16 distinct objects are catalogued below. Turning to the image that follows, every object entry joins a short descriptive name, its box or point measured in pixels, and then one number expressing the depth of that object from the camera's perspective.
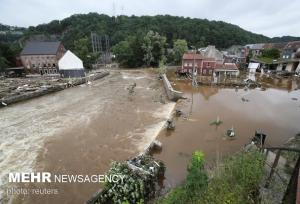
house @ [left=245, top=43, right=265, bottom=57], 57.17
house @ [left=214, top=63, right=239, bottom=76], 36.09
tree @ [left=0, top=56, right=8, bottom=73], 37.82
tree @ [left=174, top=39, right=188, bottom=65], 51.53
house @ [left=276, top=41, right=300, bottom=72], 41.47
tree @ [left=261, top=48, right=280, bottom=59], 46.84
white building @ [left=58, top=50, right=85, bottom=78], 35.94
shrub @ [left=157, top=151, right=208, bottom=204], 6.36
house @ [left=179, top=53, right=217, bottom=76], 36.44
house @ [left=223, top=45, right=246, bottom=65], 49.42
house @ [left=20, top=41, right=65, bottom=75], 41.94
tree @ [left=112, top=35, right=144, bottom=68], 52.12
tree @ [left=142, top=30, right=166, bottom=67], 50.12
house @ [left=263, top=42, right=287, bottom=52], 54.99
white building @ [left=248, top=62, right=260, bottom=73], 42.83
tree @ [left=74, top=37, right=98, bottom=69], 46.94
